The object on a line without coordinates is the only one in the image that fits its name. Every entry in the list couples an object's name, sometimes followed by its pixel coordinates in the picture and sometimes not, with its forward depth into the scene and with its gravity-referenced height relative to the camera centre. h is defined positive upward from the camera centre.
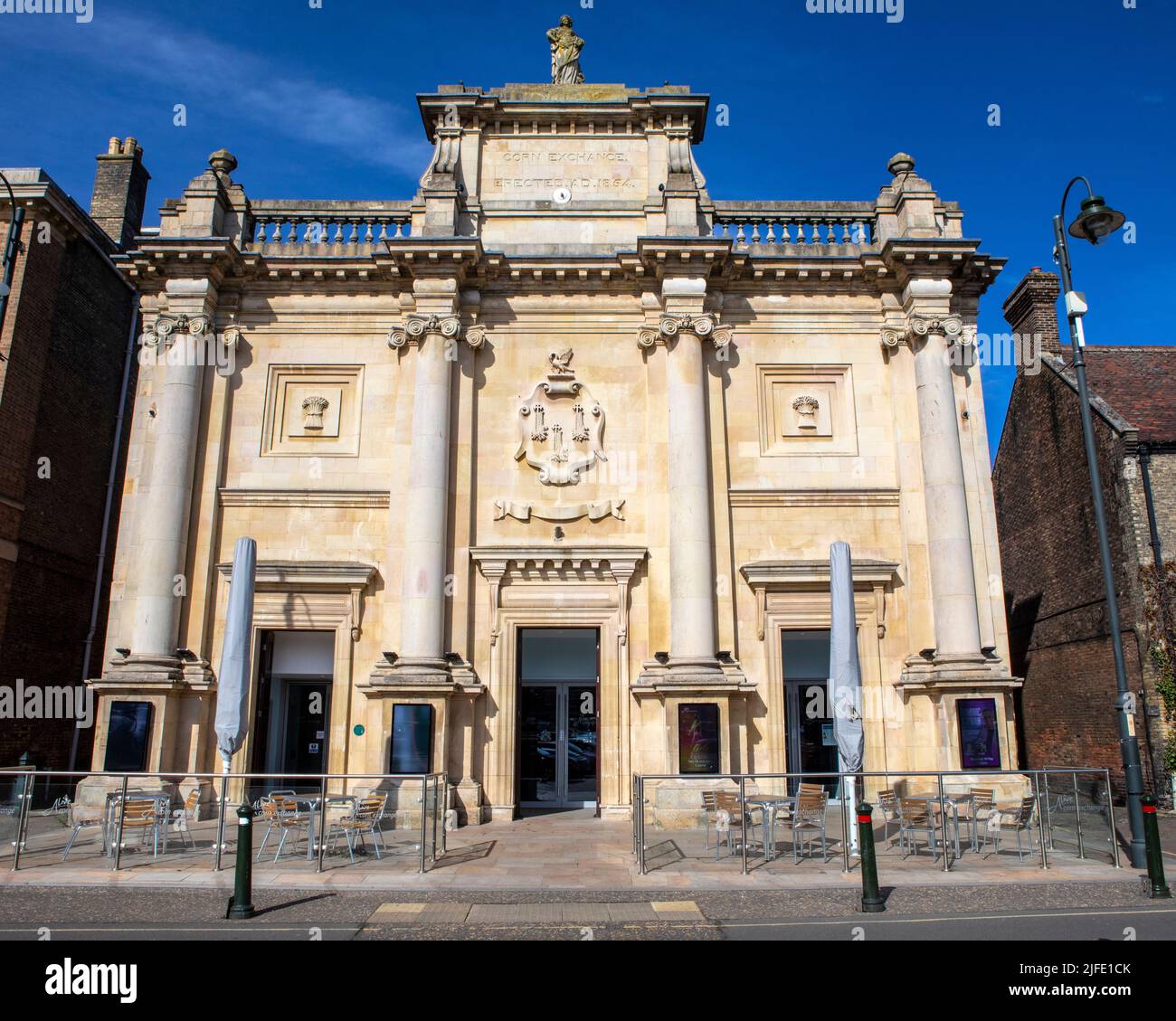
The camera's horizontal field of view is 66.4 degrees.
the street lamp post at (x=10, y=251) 14.18 +7.80
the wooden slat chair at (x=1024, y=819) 11.86 -1.22
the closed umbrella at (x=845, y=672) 11.83 +0.70
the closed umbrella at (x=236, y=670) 13.41 +0.81
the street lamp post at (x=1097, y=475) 11.31 +3.24
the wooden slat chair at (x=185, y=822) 12.94 -1.40
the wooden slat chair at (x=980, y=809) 11.62 -1.11
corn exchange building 16.59 +5.02
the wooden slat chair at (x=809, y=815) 11.82 -1.17
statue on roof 20.77 +15.23
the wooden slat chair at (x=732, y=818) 11.53 -1.21
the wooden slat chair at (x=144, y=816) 11.70 -1.18
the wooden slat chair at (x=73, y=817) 12.02 -1.25
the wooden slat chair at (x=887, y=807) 13.04 -1.18
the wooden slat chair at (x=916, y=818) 11.83 -1.19
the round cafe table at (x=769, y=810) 11.73 -1.08
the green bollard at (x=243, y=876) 8.74 -1.45
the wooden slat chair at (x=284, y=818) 11.70 -1.19
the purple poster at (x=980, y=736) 15.62 -0.19
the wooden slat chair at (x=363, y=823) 11.76 -1.26
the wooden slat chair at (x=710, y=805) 12.78 -1.13
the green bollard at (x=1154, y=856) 9.82 -1.40
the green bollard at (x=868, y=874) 9.03 -1.46
